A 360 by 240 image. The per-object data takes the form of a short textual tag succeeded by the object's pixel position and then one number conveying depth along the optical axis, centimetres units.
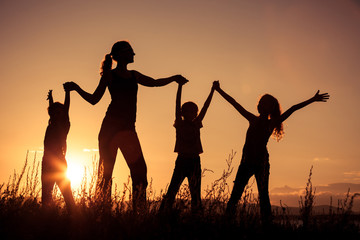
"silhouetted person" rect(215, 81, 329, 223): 614
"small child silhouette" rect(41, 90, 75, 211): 680
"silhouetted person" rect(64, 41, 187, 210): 546
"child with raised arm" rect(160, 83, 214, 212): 666
